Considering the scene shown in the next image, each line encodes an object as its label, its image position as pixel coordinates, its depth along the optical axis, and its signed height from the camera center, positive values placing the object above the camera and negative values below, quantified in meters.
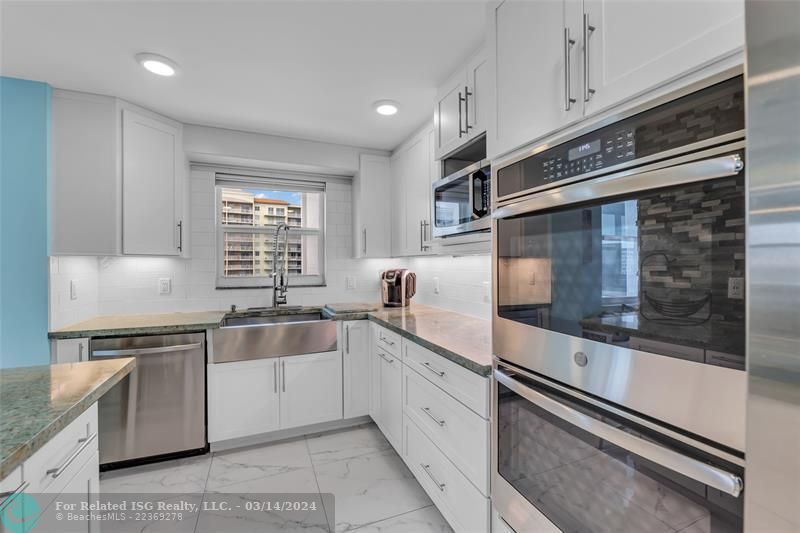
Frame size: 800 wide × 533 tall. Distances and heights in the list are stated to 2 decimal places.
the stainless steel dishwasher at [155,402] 2.15 -0.86
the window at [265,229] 3.06 +0.35
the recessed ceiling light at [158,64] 1.78 +1.07
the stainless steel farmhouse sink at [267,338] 2.41 -0.52
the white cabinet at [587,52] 0.67 +0.51
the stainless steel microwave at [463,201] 1.65 +0.34
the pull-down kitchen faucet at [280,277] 3.03 -0.10
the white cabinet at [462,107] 1.68 +0.84
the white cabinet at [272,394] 2.39 -0.92
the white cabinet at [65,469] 0.78 -0.52
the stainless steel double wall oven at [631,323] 0.64 -0.13
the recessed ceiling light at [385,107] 2.30 +1.07
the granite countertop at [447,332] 1.42 -0.36
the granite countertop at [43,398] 0.75 -0.36
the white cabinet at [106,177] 2.09 +0.58
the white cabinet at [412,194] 2.49 +0.57
